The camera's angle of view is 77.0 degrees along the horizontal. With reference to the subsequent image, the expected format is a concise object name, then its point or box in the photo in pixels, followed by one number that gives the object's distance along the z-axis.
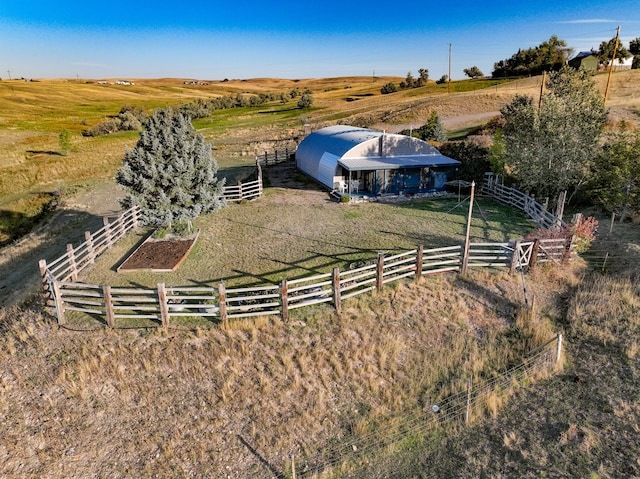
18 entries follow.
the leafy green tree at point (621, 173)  20.19
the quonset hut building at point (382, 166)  28.48
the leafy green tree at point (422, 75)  118.56
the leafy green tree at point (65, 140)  48.78
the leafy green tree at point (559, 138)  20.75
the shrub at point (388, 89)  113.53
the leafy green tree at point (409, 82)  117.12
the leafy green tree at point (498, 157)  28.00
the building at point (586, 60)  82.19
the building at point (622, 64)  91.11
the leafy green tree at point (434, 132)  44.78
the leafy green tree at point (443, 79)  119.25
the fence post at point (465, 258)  15.36
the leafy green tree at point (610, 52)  89.50
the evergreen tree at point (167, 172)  18.17
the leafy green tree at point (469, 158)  30.97
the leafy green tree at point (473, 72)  121.50
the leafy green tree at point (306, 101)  93.19
